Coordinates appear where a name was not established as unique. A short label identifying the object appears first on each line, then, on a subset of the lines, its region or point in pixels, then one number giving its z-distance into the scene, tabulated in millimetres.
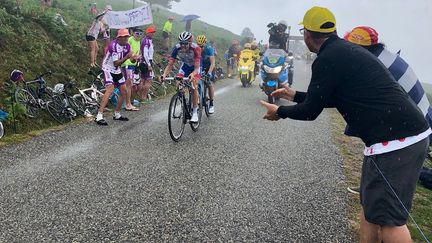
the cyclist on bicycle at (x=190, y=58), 8172
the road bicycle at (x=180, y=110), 7598
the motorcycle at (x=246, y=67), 18125
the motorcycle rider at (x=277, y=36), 15547
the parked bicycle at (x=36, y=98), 8125
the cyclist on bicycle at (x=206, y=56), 9602
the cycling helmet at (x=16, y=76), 8055
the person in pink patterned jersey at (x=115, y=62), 9008
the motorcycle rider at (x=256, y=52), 19169
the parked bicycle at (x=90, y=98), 9712
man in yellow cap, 2631
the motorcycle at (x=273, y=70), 13336
